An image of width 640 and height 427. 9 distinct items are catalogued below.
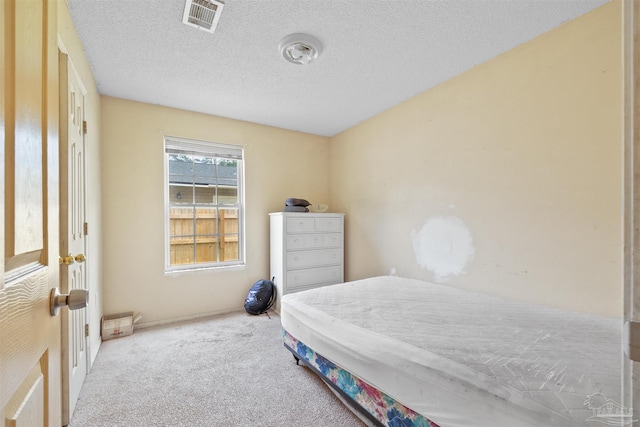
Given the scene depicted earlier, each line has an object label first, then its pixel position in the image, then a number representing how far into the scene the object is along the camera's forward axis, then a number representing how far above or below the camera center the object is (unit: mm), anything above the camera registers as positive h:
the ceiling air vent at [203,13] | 1694 +1265
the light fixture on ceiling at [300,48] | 2004 +1232
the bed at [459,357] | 1023 -668
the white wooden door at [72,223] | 1571 -54
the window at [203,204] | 3328 +120
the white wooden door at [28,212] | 481 +5
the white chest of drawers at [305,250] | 3387 -466
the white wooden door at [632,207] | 435 +6
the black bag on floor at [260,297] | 3377 -1028
